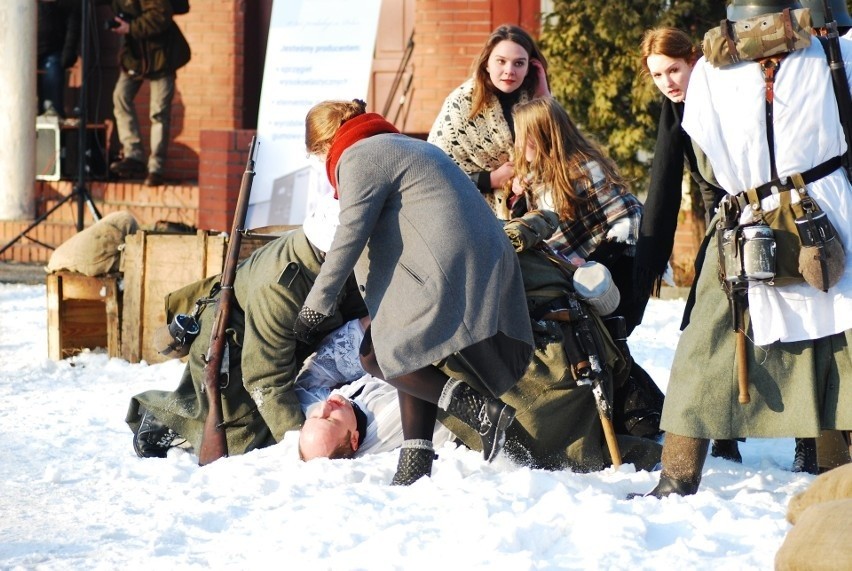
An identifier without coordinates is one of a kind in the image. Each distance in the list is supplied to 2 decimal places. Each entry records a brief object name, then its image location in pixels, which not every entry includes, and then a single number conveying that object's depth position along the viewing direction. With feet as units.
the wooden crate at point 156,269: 47.73
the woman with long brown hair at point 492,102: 37.78
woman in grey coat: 27.14
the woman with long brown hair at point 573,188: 32.71
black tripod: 69.46
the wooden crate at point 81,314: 48.91
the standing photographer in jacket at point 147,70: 72.38
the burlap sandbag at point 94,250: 48.98
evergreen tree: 60.13
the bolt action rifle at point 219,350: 33.35
